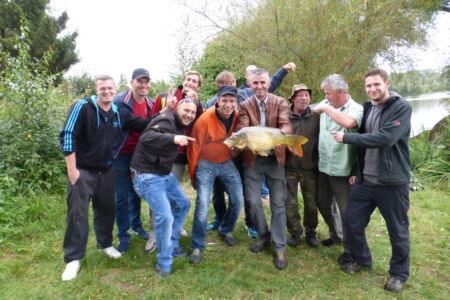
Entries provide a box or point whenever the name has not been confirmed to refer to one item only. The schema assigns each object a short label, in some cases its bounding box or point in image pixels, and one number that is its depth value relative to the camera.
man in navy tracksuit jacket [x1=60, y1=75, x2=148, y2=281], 3.74
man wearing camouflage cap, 4.41
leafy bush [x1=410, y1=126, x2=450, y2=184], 8.12
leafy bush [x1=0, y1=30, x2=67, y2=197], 5.93
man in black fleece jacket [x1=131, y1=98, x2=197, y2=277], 3.79
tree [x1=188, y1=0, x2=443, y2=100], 7.39
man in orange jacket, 4.21
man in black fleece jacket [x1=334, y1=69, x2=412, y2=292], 3.45
